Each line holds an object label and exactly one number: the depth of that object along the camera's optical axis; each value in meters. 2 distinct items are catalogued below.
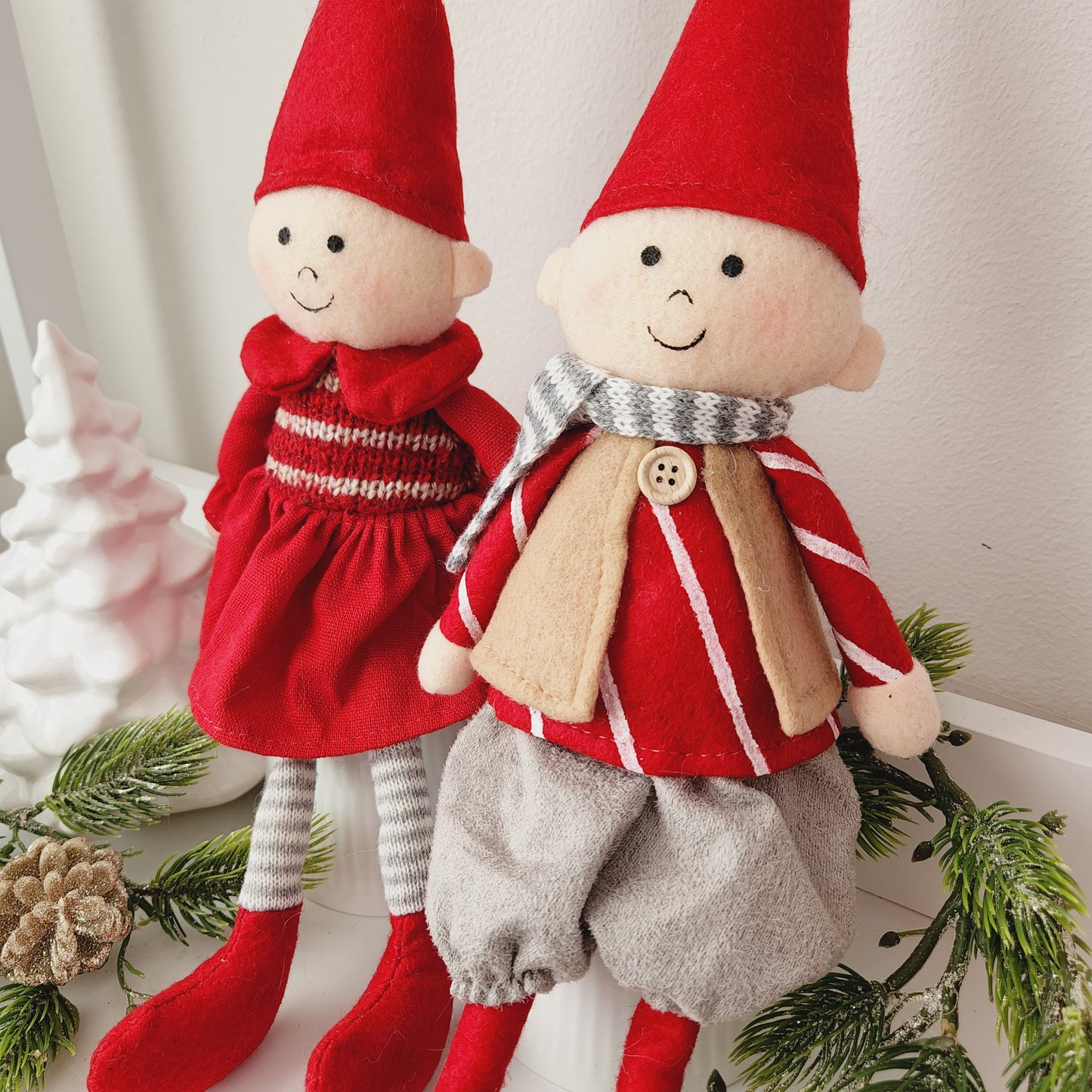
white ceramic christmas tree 0.66
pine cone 0.54
